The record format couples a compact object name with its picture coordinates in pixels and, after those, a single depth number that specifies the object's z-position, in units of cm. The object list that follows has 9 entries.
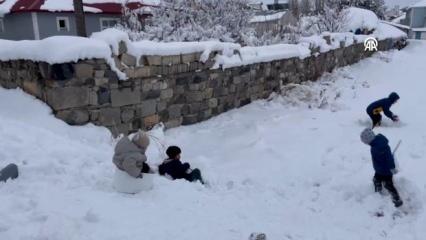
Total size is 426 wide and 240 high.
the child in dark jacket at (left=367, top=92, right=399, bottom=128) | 827
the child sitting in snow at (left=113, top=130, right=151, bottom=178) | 464
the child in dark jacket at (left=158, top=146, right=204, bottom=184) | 572
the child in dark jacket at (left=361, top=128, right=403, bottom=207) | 515
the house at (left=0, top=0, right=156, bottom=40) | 1978
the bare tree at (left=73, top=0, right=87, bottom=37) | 1356
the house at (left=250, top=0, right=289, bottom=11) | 4074
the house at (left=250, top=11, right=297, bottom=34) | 1719
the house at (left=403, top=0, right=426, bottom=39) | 4375
